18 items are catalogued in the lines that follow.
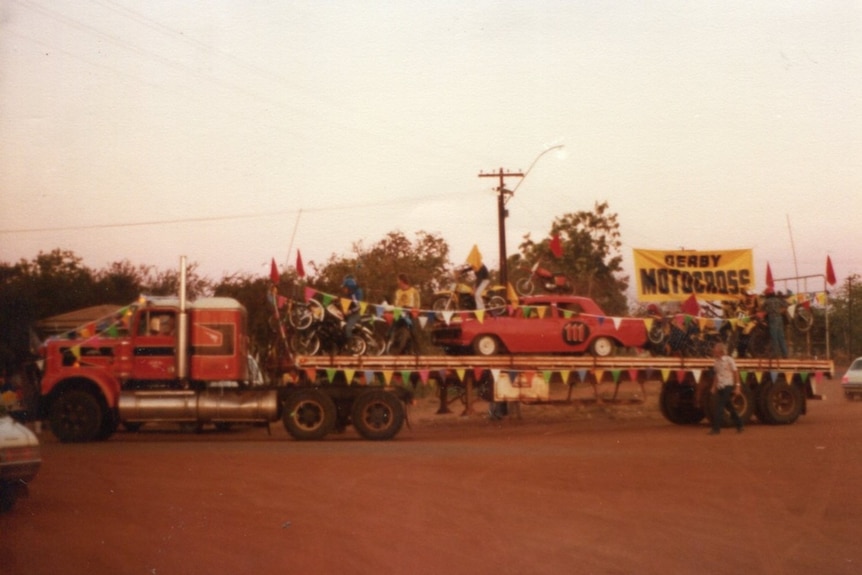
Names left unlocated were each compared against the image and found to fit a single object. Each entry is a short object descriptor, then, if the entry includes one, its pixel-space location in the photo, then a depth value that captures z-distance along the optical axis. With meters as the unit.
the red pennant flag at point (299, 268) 21.36
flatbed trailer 21.59
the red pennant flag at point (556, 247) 24.88
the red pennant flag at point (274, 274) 21.61
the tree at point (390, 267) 38.97
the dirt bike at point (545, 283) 24.50
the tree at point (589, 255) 42.06
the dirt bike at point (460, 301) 23.41
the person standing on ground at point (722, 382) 22.02
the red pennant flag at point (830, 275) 25.28
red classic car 23.36
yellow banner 25.20
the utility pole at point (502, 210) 32.06
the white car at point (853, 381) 35.78
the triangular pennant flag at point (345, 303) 21.83
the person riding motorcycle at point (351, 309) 21.95
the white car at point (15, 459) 10.48
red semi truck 20.48
